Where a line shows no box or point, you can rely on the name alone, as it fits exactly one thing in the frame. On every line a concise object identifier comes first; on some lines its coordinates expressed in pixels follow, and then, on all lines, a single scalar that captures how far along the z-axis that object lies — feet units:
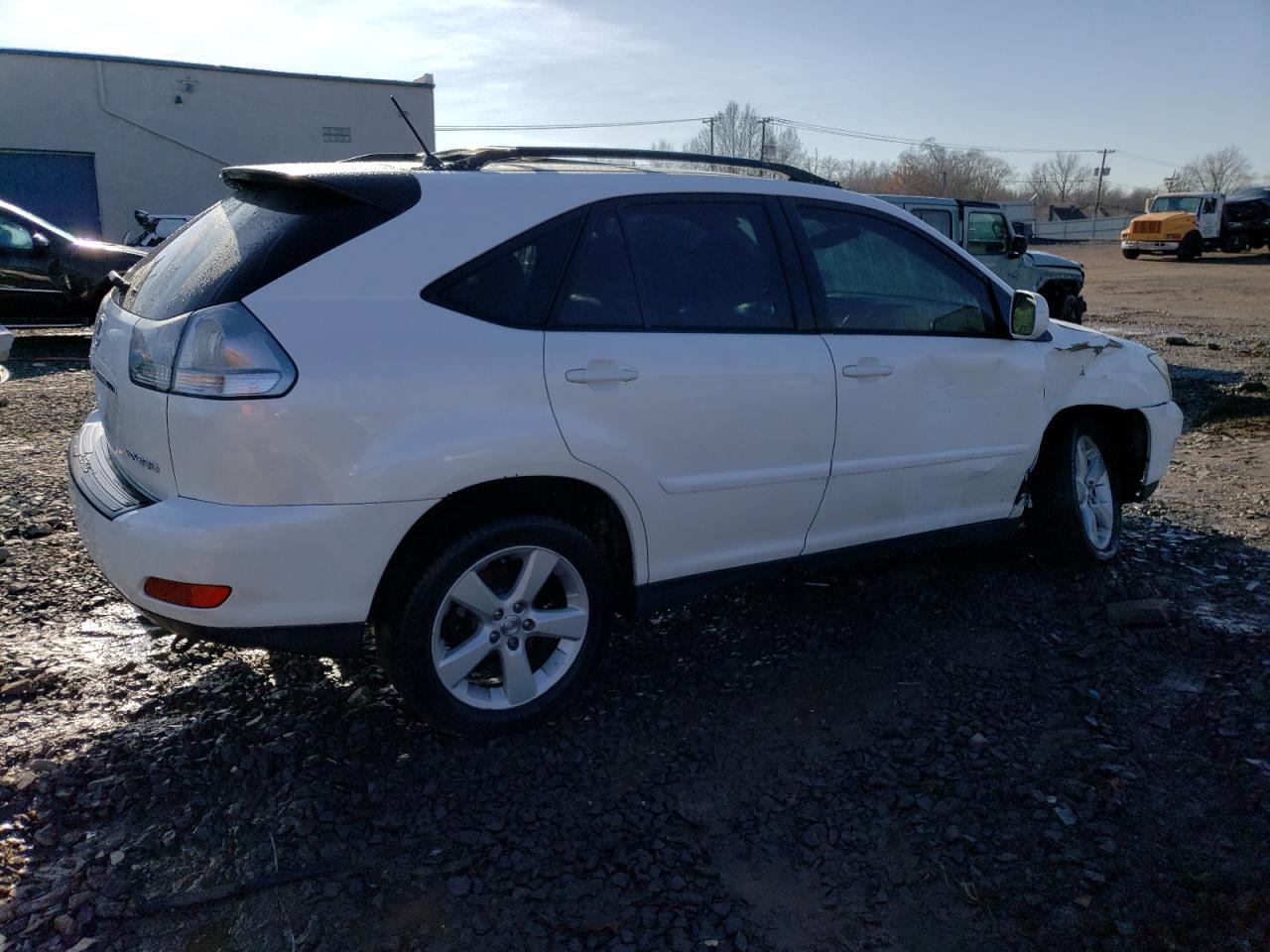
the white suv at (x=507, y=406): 9.16
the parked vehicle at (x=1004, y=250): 41.78
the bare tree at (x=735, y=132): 225.15
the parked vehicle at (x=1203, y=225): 118.93
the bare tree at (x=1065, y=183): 414.37
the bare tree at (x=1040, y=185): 418.72
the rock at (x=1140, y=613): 13.70
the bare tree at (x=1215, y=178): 370.53
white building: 86.33
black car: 39.29
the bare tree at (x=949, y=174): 295.07
